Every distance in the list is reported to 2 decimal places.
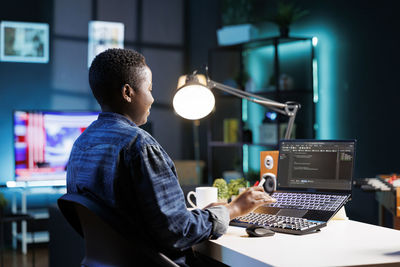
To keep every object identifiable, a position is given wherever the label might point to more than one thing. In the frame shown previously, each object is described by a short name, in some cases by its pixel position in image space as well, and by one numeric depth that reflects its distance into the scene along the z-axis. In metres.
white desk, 1.33
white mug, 2.08
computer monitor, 5.22
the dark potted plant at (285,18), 4.64
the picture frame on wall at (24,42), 5.47
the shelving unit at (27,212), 5.10
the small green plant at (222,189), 2.27
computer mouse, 1.62
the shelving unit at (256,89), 4.65
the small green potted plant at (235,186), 2.32
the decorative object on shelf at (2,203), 4.16
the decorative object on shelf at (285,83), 4.71
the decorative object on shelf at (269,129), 4.63
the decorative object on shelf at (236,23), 5.33
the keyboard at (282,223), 1.66
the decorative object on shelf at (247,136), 5.09
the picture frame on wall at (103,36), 5.90
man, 1.36
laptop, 1.90
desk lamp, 2.21
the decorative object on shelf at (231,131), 5.29
